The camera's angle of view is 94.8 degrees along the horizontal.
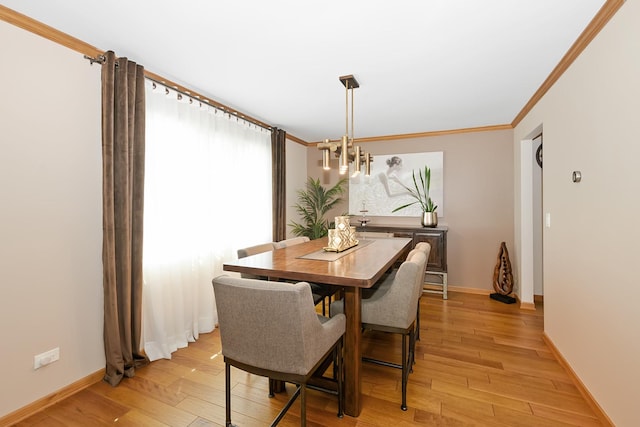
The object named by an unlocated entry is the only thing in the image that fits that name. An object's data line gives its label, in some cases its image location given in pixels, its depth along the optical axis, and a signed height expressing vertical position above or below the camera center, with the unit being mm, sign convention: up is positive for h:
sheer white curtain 2514 +26
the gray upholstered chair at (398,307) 1823 -617
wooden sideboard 3967 -405
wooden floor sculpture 3873 -871
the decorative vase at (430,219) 4156 -110
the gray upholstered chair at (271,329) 1346 -564
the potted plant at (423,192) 4278 +290
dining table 1610 -349
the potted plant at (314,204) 4656 +133
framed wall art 4383 +427
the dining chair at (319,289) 2637 -719
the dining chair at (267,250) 2313 -335
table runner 2111 -328
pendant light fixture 2337 +517
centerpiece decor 2432 -216
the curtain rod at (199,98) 2125 +1142
